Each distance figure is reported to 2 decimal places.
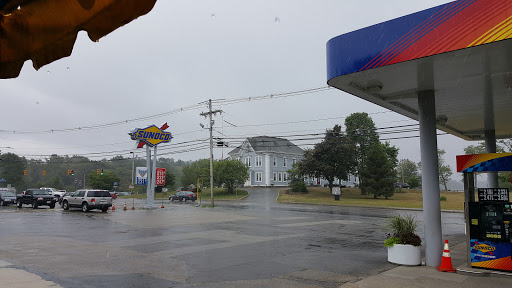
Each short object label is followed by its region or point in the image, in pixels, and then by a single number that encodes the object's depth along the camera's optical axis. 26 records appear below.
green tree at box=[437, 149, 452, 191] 86.16
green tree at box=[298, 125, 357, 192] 57.81
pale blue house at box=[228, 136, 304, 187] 76.57
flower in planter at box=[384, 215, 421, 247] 9.70
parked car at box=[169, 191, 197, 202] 51.83
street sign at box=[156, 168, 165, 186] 41.69
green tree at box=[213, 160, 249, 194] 63.00
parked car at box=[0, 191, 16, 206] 37.00
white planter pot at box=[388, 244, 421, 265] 9.59
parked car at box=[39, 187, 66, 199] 49.73
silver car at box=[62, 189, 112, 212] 29.03
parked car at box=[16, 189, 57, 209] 32.59
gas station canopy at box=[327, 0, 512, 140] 6.32
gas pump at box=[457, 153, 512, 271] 8.49
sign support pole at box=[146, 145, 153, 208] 35.22
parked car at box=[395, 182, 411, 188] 74.97
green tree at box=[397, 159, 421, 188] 102.22
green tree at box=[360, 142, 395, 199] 51.09
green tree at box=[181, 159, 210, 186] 80.00
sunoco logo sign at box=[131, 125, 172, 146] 36.66
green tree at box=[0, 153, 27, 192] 101.62
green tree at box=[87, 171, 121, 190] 75.75
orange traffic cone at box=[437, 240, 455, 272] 8.85
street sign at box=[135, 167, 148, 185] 40.81
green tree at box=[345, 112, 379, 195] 63.06
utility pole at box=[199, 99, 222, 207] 38.20
